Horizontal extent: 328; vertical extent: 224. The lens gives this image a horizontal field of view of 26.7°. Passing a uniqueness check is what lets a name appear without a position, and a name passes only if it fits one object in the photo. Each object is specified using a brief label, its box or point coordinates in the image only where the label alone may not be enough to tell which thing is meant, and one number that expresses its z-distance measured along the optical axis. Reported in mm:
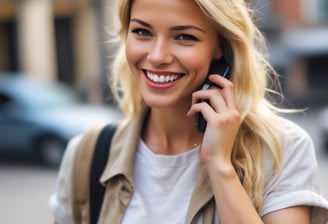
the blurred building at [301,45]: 23422
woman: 1986
